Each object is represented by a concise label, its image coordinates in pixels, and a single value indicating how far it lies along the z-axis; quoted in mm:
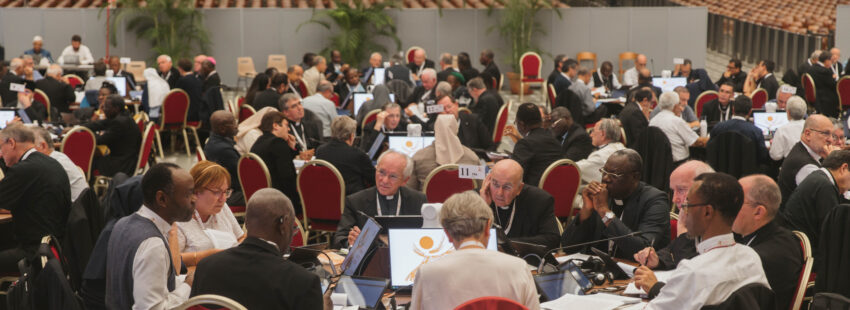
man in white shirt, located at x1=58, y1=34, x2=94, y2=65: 15617
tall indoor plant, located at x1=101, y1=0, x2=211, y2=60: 16969
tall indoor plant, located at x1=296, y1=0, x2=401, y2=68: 17406
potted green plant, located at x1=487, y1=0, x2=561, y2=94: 17406
